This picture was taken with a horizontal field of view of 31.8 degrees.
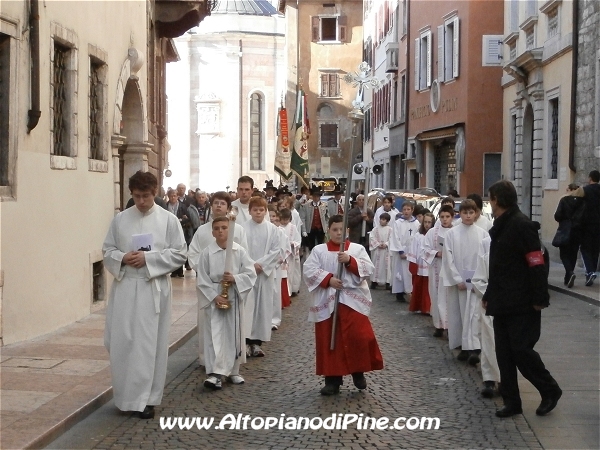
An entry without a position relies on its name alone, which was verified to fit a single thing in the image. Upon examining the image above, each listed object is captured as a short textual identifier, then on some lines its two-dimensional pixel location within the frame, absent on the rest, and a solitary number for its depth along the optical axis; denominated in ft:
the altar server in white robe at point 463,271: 34.58
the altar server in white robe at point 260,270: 37.42
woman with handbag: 58.39
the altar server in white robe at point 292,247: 55.21
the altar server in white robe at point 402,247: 57.98
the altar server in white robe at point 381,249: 65.77
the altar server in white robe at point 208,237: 33.68
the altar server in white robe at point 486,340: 29.73
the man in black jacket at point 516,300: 26.35
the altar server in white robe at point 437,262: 41.14
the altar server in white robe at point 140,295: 27.07
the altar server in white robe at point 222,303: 31.14
